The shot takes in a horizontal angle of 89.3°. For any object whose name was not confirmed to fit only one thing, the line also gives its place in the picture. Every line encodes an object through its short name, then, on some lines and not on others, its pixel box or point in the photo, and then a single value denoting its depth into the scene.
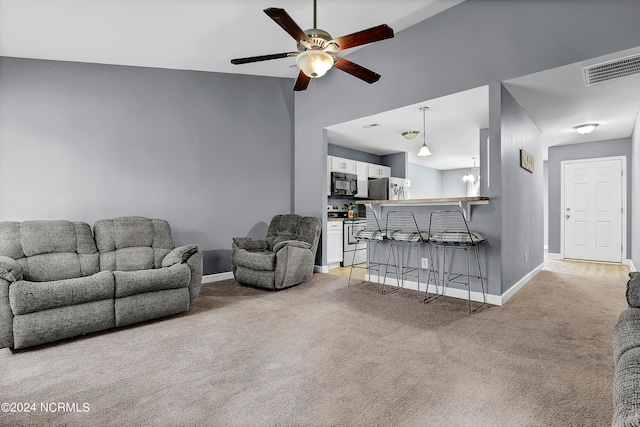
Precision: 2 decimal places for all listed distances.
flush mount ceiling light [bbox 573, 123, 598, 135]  5.04
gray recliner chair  3.98
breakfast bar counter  3.41
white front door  6.09
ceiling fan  2.42
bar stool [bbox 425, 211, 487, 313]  3.28
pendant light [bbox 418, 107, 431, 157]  4.28
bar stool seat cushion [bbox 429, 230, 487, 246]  3.25
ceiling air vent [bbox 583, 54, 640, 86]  2.87
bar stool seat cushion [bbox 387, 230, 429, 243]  3.64
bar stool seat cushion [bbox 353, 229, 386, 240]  3.81
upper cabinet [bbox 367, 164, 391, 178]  7.13
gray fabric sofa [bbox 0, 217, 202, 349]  2.32
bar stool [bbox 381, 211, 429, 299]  4.05
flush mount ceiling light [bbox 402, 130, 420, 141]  5.09
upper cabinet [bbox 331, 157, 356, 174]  6.18
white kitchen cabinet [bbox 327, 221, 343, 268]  5.45
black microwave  6.11
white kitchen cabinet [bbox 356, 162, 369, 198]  6.79
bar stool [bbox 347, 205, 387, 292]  4.44
